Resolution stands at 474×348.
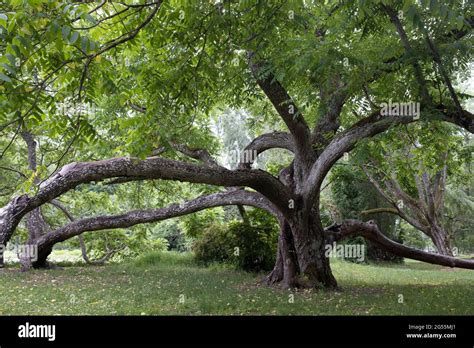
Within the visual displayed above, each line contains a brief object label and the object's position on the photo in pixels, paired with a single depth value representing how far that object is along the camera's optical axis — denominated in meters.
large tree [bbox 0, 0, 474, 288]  4.86
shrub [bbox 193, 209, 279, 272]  14.22
